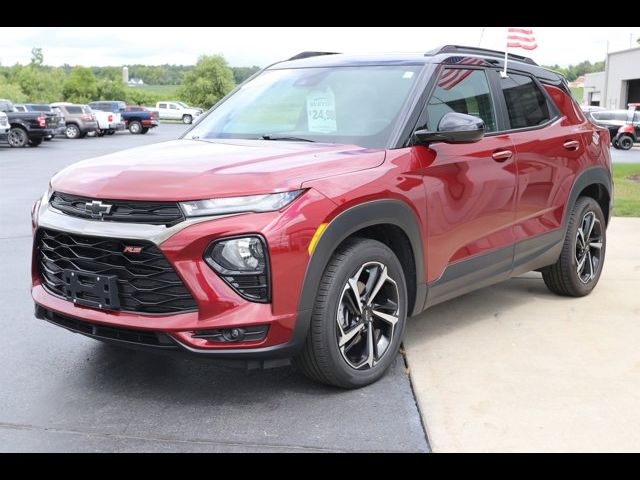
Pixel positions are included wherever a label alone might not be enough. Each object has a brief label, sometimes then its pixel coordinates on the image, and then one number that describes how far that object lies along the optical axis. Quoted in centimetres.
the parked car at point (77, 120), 3578
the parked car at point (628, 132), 3136
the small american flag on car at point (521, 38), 680
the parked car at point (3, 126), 2510
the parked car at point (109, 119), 3797
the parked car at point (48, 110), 2894
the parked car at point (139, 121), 4247
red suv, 345
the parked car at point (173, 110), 6031
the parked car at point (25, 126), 2744
